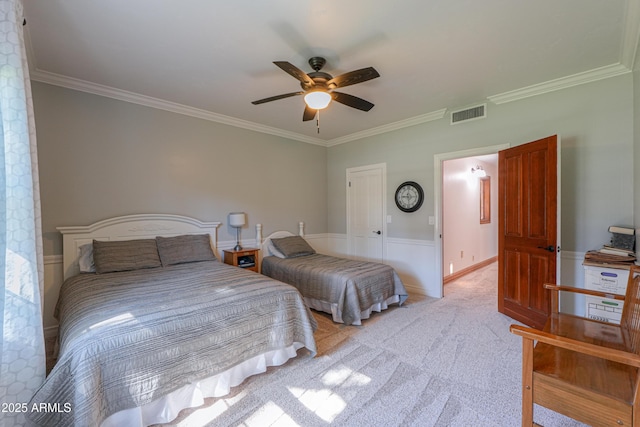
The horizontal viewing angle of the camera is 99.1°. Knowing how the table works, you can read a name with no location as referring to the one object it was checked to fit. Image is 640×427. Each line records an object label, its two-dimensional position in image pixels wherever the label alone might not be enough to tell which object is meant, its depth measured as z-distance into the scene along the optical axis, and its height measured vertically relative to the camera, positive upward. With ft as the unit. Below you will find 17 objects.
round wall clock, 13.82 +0.71
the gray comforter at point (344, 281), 10.20 -2.88
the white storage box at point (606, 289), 7.46 -2.27
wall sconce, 19.37 +2.79
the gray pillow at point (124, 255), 9.34 -1.53
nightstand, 12.66 -2.24
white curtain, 4.66 -0.55
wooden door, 9.10 -0.70
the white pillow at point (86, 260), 9.44 -1.64
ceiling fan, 7.12 +3.57
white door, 15.53 -0.09
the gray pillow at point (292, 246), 13.92 -1.86
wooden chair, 3.95 -2.75
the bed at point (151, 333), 4.78 -2.62
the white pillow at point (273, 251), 14.10 -2.12
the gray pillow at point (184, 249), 10.59 -1.50
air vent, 11.66 +4.21
